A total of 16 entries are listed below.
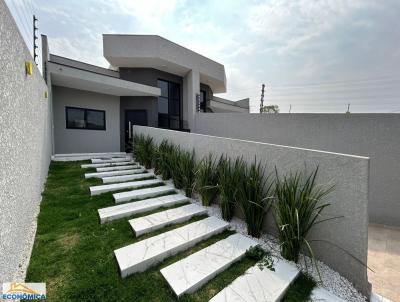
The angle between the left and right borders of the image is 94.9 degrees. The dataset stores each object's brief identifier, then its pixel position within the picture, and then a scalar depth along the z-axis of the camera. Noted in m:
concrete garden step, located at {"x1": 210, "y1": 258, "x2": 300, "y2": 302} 2.04
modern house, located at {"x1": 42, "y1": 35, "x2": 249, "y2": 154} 9.18
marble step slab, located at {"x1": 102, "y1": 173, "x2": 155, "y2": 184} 5.41
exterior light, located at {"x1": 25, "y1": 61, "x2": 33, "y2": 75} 2.87
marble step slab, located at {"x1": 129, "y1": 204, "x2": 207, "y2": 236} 3.15
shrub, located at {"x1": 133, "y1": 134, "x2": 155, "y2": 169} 6.93
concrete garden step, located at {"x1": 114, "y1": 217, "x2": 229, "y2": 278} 2.35
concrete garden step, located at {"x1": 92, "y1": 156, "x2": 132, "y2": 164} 7.68
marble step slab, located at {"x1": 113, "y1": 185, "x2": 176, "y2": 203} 4.25
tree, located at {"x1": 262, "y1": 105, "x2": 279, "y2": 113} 38.53
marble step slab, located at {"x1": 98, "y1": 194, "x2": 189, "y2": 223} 3.52
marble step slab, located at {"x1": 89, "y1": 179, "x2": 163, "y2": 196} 4.62
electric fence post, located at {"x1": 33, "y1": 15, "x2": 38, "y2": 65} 5.55
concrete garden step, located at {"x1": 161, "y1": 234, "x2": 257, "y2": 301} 2.13
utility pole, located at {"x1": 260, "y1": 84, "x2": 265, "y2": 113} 24.72
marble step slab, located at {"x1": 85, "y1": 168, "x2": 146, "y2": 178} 5.81
